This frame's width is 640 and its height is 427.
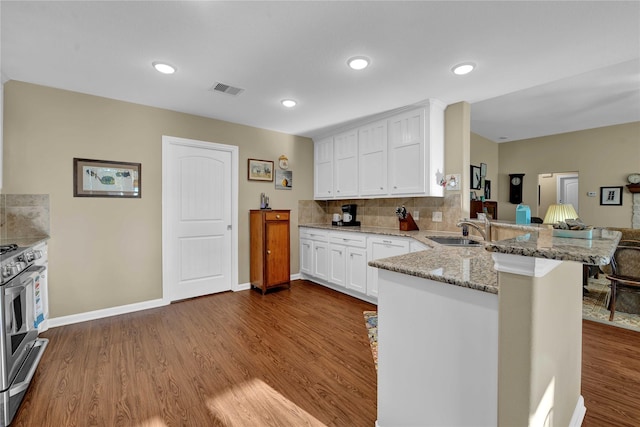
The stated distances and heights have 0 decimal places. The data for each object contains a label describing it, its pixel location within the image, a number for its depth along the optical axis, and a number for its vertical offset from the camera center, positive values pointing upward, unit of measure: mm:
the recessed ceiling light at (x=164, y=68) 2385 +1198
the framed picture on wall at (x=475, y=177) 5285 +587
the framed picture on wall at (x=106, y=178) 2990 +330
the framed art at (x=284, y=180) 4484 +460
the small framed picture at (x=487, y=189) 5821 +402
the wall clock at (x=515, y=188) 6137 +452
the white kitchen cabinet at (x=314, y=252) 4191 -667
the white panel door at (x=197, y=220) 3562 -145
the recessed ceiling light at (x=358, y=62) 2267 +1188
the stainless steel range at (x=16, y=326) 1632 -755
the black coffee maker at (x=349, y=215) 4441 -101
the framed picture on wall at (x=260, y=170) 4184 +576
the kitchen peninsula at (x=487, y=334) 990 -522
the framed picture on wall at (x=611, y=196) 5137 +233
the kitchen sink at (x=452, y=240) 2839 -321
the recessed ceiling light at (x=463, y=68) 2365 +1188
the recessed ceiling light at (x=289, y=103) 3188 +1200
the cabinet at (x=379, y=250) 3203 -473
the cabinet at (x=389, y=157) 3250 +681
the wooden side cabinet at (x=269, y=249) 3941 -563
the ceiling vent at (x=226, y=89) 2807 +1208
